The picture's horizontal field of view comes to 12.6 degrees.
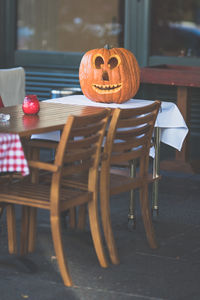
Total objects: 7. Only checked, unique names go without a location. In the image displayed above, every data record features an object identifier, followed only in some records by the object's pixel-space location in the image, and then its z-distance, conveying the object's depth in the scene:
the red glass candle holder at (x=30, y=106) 5.72
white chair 7.88
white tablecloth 6.35
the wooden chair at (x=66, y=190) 4.87
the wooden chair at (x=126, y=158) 5.33
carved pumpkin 6.40
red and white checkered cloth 4.74
